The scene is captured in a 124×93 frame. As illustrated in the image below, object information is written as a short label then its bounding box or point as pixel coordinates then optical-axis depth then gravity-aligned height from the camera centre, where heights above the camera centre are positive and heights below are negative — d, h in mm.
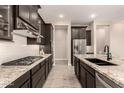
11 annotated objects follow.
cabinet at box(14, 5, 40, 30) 1437 +667
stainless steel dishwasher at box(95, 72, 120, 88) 755 -386
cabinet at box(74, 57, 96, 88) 1295 -571
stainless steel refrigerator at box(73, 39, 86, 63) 4855 +62
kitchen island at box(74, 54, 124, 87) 685 -288
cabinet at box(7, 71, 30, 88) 759 -397
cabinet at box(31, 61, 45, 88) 1380 -593
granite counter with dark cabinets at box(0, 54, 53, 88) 688 -298
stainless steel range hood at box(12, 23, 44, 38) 1460 +313
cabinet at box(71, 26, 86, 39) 5001 +952
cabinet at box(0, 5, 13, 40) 1270 +430
